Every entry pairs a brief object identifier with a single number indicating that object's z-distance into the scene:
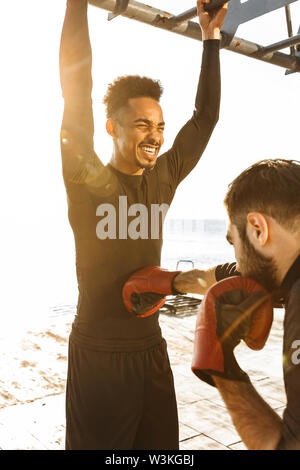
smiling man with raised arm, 1.49
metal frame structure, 1.93
